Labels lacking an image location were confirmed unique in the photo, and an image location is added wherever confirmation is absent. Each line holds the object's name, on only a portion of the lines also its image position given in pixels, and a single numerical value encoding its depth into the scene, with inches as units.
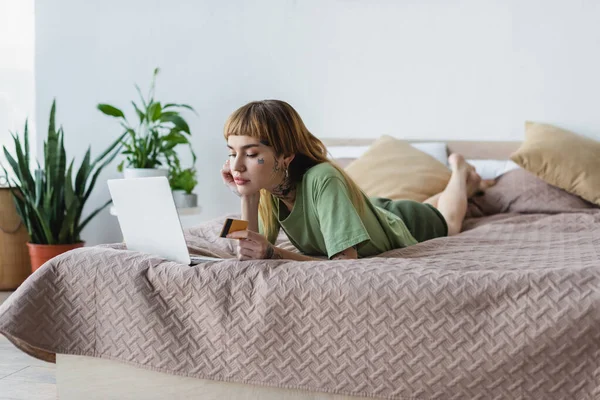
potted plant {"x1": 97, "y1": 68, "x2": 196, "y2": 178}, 138.0
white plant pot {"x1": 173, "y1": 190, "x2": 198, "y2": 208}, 139.1
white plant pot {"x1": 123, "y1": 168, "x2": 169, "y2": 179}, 135.9
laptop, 60.3
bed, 52.2
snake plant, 135.9
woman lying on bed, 66.6
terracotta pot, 135.4
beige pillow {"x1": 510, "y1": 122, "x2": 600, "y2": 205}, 113.0
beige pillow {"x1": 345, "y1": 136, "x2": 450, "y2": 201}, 118.4
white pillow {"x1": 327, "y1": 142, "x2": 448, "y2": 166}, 131.0
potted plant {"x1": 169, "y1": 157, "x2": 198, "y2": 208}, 139.5
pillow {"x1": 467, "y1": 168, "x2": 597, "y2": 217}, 113.0
